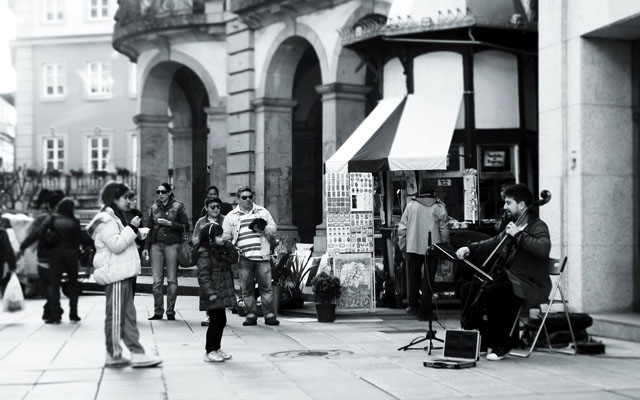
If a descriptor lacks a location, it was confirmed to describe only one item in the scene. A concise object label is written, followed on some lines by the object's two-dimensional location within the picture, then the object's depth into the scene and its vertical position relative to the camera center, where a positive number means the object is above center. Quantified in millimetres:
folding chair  11133 -1213
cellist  10914 -674
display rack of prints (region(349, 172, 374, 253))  16375 -23
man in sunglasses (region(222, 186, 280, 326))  14992 -545
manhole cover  11445 -1535
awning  16422 +1182
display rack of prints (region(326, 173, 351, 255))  16344 -37
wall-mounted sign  17531 +844
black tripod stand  11398 -1225
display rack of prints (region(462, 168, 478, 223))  16984 +252
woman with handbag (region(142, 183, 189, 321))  16219 -387
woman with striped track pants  10602 -600
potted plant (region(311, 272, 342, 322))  15570 -1227
